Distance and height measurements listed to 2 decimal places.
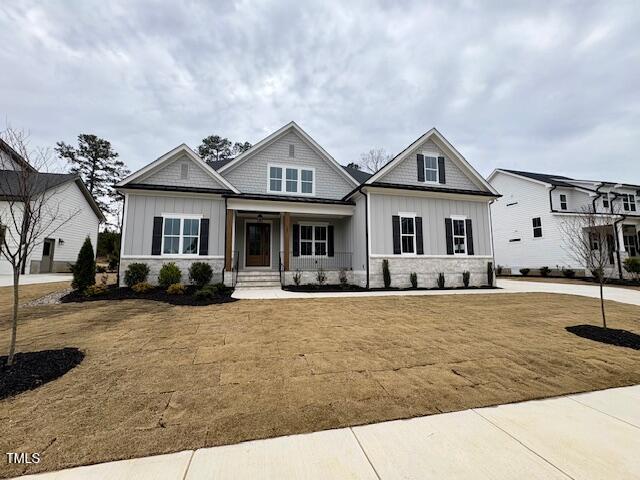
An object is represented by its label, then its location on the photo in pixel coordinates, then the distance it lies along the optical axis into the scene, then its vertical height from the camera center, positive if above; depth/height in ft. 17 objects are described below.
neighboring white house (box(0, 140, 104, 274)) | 59.36 +9.11
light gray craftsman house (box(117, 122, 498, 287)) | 38.45 +7.69
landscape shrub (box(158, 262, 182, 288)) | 35.32 -1.63
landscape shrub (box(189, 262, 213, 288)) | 36.22 -1.43
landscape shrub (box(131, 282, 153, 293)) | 32.63 -2.88
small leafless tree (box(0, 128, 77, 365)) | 11.91 +5.17
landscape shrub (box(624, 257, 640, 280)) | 54.65 -0.92
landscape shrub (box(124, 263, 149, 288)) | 35.29 -1.37
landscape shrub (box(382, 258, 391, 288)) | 39.81 -1.85
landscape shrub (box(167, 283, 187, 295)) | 31.99 -3.13
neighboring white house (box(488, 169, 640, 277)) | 65.05 +12.00
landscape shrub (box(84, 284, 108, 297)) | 30.42 -3.04
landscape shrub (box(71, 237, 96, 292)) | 32.22 -0.75
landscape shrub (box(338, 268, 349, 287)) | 42.91 -2.28
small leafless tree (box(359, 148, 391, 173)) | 98.13 +38.64
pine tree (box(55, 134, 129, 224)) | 98.07 +37.65
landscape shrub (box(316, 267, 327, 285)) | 41.29 -2.17
